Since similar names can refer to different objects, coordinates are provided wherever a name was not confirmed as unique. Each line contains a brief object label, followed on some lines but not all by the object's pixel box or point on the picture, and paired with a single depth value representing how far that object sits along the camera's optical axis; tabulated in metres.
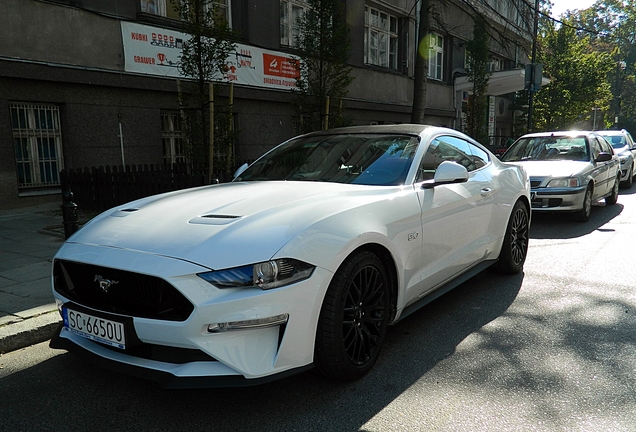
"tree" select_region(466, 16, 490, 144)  22.14
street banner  10.99
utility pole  18.97
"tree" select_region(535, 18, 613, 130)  30.30
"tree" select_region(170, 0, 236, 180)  9.05
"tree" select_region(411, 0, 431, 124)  13.22
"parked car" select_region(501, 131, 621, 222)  8.54
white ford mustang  2.54
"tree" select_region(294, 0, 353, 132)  11.92
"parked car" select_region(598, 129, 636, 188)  14.95
